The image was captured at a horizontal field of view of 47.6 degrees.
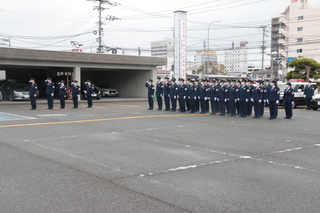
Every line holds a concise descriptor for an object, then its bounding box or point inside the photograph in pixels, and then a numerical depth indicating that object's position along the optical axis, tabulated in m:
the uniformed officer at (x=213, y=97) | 19.12
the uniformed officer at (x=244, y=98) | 17.86
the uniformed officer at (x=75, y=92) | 22.97
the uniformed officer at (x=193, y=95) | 19.91
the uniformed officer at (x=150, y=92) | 21.78
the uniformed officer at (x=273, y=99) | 17.00
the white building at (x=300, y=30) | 72.06
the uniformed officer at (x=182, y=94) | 20.38
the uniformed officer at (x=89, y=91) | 23.33
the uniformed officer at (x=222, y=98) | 18.66
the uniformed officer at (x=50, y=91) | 21.88
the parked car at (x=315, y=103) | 22.81
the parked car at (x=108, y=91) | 39.28
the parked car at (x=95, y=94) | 35.16
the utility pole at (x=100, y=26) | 47.81
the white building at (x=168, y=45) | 191.77
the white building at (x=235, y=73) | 114.07
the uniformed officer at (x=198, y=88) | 19.86
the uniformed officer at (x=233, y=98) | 18.27
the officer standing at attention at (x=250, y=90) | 17.80
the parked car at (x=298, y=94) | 25.12
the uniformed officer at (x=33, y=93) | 21.00
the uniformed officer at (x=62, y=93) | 22.64
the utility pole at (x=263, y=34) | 51.87
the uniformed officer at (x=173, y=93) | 20.86
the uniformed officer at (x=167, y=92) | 21.41
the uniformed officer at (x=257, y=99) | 17.42
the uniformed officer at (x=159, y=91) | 21.73
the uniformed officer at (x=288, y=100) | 17.33
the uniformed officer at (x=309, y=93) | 23.14
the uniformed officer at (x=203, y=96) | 19.53
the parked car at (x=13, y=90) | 31.11
